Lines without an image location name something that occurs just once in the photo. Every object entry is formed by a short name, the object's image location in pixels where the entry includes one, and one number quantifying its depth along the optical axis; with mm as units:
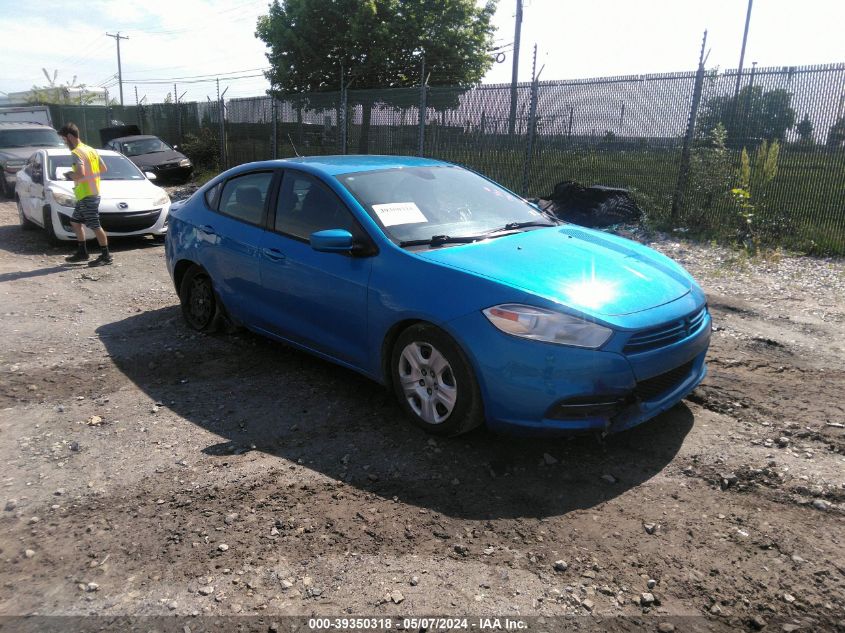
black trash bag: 10250
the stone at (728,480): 3214
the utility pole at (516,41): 24172
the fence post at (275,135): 17641
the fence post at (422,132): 12988
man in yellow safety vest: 8344
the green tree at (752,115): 9391
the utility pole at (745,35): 35406
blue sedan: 3223
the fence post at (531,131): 11466
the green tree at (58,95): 58888
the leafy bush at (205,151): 20859
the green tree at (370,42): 20984
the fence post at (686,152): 9734
